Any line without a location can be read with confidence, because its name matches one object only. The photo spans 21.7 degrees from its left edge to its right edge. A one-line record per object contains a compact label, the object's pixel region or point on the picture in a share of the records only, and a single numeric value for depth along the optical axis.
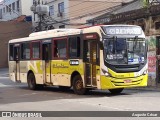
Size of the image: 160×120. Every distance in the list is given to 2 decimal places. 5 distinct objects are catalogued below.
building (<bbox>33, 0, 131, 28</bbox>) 50.93
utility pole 43.47
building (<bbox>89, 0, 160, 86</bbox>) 25.23
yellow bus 17.70
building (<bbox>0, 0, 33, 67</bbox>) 64.44
